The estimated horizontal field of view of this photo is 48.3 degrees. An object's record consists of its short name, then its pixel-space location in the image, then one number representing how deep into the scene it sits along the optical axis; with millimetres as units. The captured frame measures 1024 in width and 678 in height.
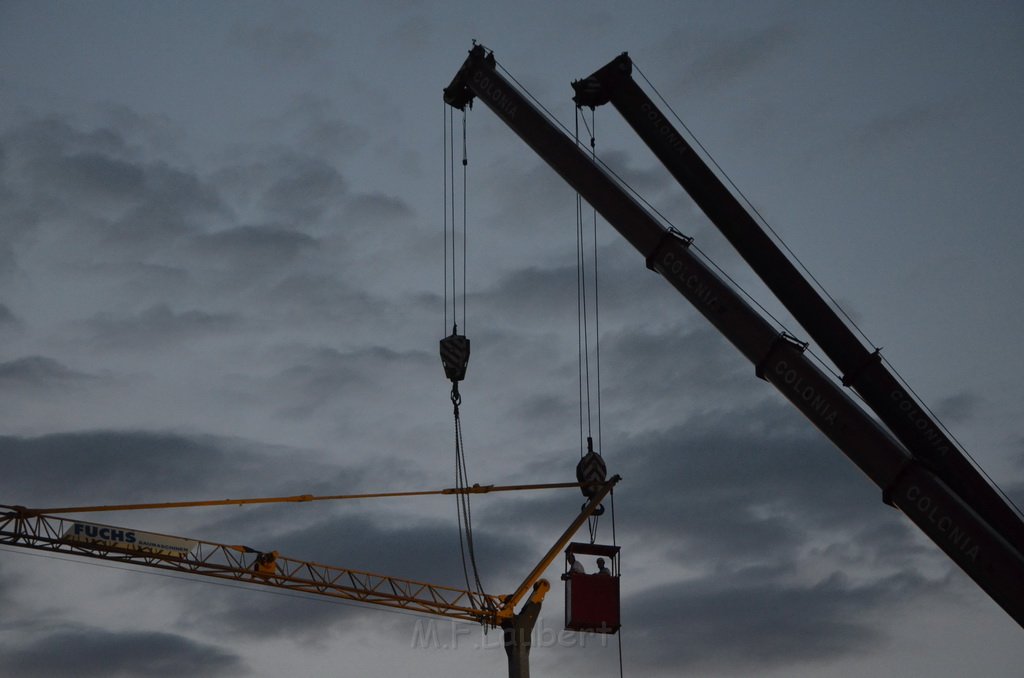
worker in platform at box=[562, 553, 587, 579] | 47656
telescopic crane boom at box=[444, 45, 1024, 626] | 29000
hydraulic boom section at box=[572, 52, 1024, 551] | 32719
